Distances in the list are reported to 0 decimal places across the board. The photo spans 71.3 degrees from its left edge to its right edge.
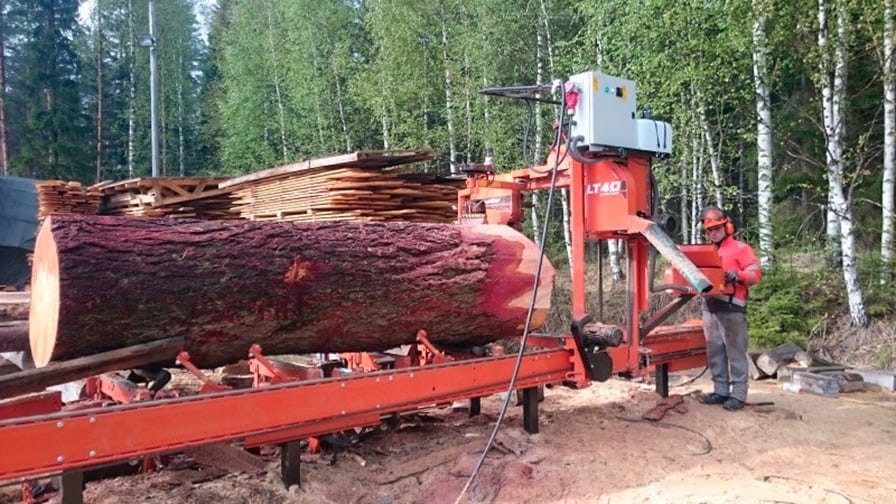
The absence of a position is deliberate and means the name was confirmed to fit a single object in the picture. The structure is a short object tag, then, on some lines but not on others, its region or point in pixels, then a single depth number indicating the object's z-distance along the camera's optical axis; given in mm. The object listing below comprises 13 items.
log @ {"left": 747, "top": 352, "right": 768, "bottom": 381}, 7250
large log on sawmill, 3074
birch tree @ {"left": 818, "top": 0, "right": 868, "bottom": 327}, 7719
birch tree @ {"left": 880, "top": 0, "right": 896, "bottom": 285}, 7785
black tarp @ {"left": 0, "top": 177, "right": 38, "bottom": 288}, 12352
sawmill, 2969
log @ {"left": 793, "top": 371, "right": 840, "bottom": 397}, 6211
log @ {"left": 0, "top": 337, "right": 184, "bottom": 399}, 2943
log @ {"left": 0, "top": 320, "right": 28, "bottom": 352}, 4273
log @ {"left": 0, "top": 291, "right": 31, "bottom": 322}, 5098
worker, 5348
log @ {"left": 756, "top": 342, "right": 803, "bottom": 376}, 7176
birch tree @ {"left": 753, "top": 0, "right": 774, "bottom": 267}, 8883
